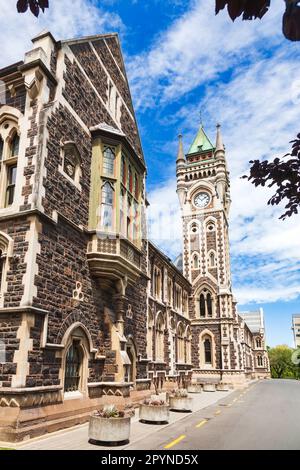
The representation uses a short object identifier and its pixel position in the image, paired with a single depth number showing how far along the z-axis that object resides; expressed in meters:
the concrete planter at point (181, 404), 15.83
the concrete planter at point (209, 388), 31.39
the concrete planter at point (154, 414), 12.12
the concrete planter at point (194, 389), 28.60
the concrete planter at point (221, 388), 32.83
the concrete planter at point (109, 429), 8.76
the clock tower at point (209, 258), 38.91
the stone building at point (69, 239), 9.66
